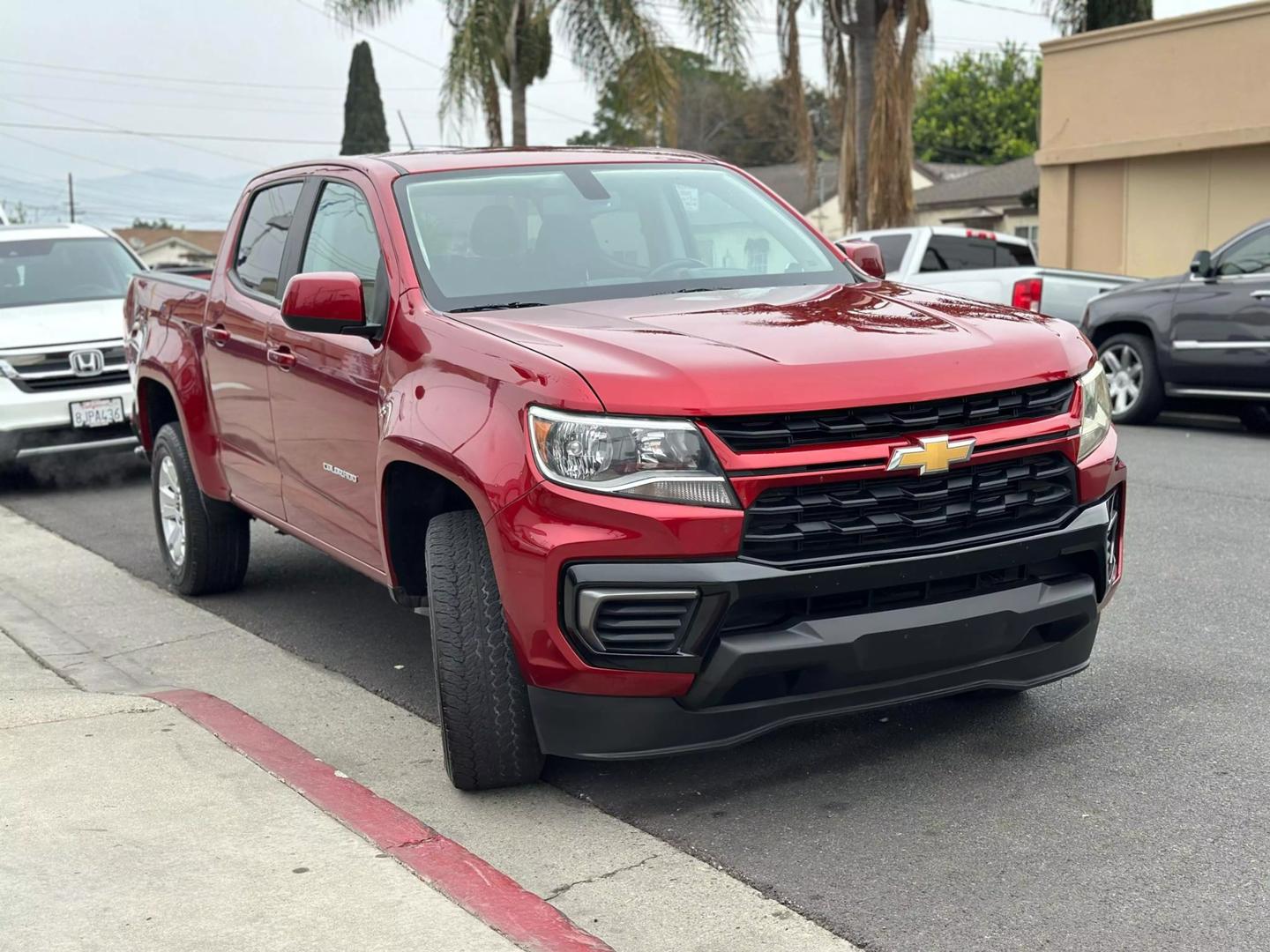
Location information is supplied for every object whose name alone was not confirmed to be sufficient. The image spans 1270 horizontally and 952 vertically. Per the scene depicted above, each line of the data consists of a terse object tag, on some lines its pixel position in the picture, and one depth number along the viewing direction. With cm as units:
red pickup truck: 369
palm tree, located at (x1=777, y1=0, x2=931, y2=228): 2017
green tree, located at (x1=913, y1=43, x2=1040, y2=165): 6544
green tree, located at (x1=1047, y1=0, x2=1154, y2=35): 2134
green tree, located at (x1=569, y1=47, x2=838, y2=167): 7750
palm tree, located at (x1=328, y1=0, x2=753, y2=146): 2275
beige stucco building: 1842
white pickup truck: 1345
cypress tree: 5059
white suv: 1020
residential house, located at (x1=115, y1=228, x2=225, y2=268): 8162
